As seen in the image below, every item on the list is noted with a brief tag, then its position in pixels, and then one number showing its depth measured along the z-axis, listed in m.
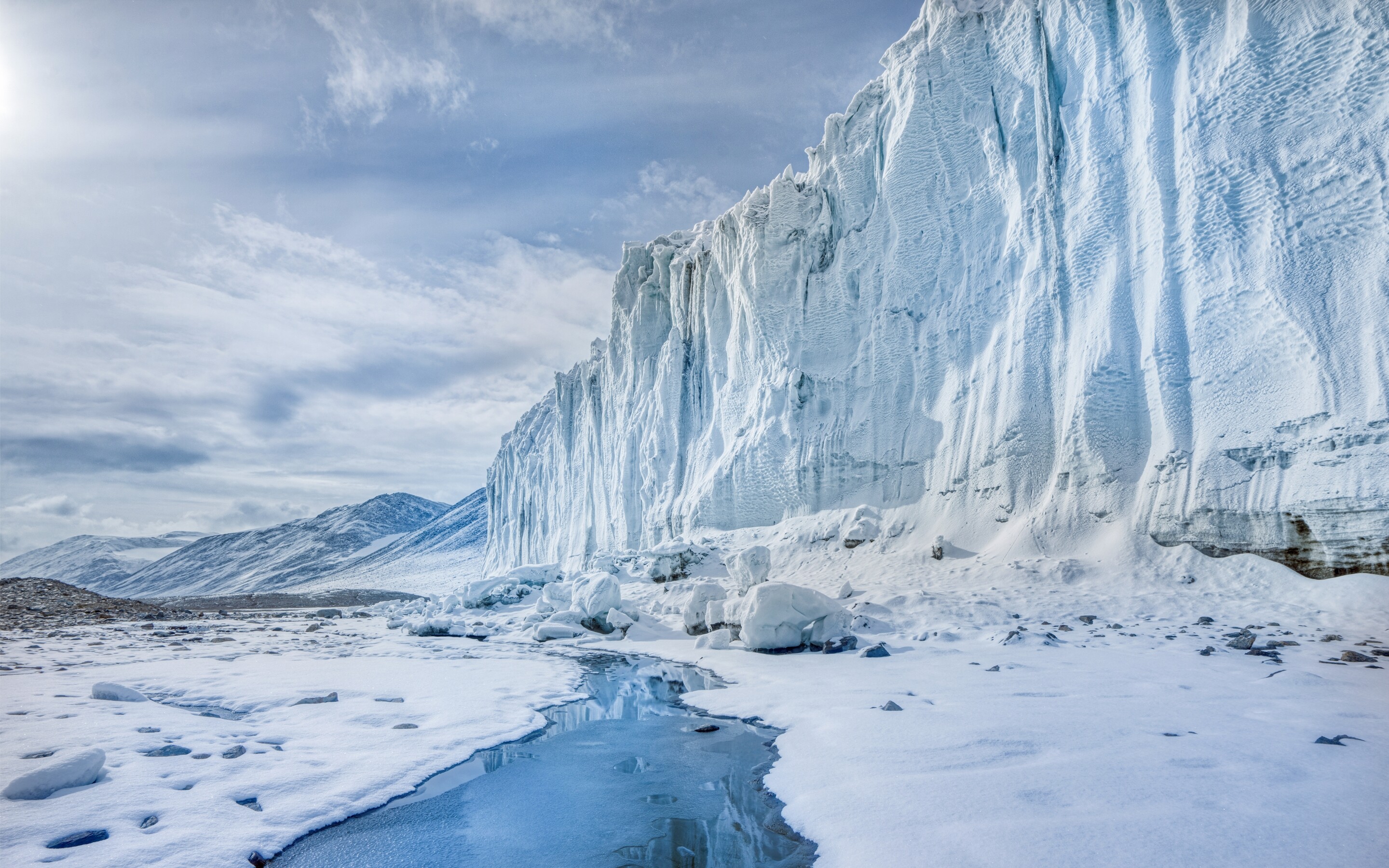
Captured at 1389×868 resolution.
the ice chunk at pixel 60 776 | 3.48
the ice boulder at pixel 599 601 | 13.79
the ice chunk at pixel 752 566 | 13.73
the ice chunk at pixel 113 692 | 6.09
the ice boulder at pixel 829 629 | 9.59
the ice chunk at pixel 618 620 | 13.29
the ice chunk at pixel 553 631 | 13.37
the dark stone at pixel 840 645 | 9.26
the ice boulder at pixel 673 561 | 16.88
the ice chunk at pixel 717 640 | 10.55
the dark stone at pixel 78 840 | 3.01
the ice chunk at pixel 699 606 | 12.16
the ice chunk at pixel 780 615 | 9.70
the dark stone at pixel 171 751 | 4.40
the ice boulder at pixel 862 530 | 15.61
